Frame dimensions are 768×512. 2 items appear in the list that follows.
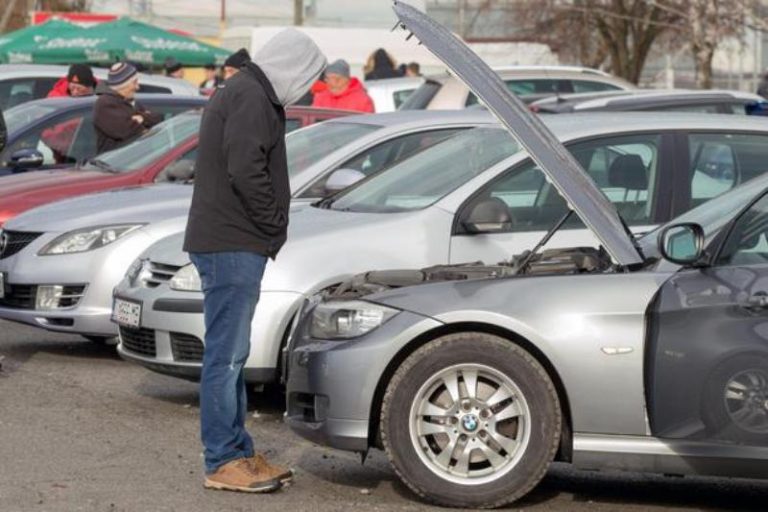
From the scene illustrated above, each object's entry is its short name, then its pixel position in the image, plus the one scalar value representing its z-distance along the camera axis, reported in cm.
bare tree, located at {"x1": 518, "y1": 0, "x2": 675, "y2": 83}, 4169
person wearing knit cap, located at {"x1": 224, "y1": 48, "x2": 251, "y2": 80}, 1301
